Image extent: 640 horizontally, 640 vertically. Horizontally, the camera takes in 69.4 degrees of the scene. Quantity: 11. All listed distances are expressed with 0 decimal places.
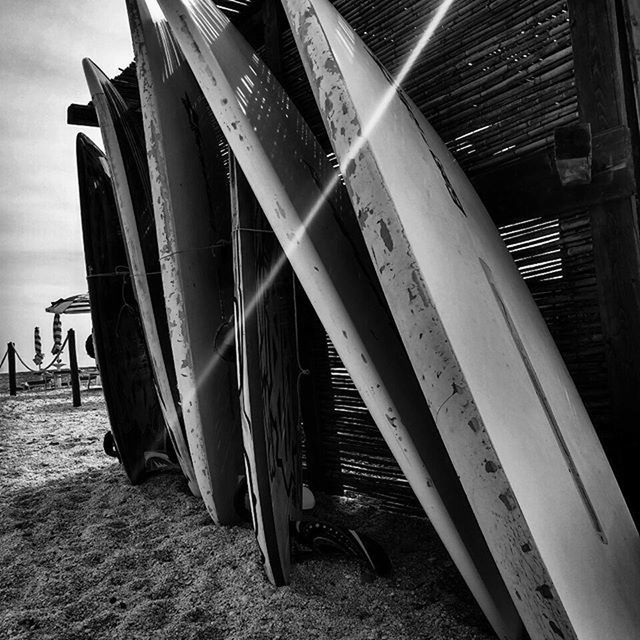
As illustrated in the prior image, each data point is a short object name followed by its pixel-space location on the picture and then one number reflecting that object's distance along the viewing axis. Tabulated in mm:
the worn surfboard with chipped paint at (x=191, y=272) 2006
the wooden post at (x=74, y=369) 5992
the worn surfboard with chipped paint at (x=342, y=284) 1018
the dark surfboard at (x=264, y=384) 1514
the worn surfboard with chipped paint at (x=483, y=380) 764
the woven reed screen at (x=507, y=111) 1627
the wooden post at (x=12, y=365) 7086
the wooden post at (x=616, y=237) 1485
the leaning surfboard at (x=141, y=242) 2375
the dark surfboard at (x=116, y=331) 2705
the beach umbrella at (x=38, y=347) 10891
